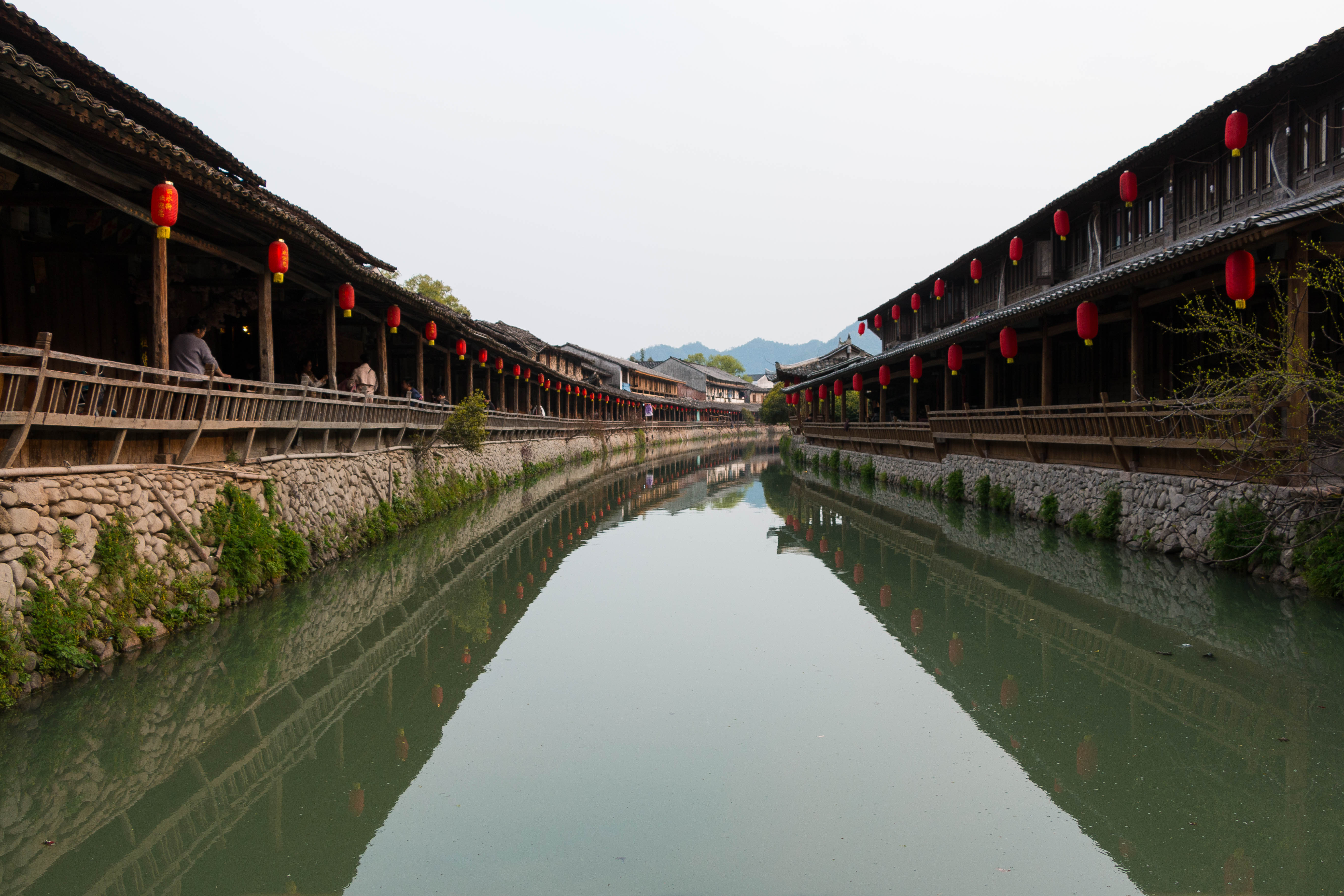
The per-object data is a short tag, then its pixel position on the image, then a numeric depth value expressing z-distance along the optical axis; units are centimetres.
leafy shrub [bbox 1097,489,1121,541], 1324
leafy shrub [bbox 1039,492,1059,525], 1545
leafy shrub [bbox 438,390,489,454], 1983
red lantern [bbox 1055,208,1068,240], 2083
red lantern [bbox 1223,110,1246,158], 1373
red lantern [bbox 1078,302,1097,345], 1366
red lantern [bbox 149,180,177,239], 827
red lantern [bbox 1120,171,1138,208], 1755
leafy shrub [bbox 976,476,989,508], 1888
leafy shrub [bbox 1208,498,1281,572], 988
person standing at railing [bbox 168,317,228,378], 990
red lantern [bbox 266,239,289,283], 1090
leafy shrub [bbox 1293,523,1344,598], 881
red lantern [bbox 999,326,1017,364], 1717
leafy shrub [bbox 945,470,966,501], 2041
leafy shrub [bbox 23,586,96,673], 644
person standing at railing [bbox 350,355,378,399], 1544
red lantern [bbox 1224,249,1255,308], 980
